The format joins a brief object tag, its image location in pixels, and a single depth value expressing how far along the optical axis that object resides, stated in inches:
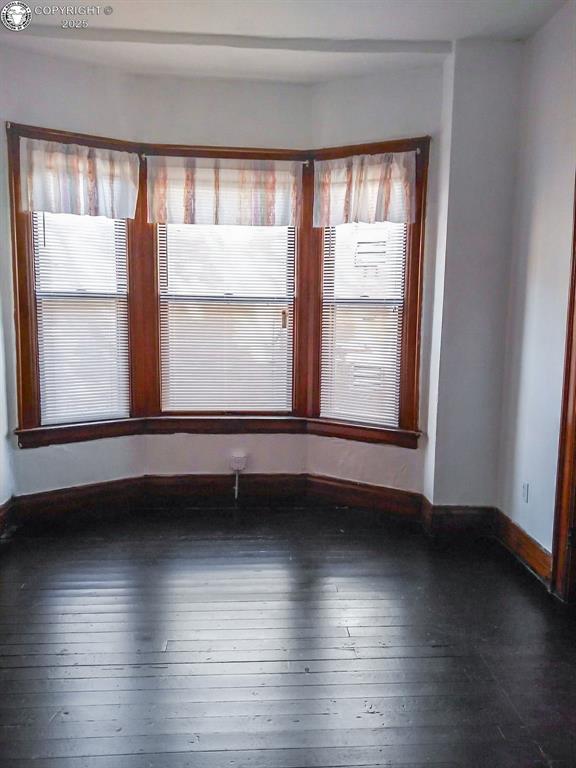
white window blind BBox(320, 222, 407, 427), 150.2
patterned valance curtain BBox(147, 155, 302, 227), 152.1
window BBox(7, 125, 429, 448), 143.7
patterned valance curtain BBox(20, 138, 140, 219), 137.6
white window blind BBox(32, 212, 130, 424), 144.8
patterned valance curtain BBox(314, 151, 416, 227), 143.9
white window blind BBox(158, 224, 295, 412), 157.8
